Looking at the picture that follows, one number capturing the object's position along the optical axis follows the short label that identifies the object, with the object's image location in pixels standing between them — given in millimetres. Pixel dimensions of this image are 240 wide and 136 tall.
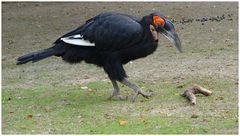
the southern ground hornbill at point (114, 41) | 13211
